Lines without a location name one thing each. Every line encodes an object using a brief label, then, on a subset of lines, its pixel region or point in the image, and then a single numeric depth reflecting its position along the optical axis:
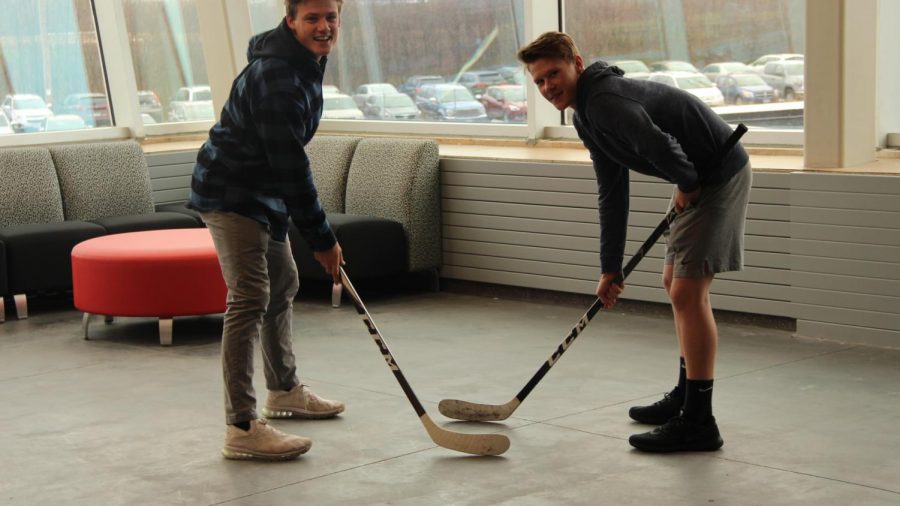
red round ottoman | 6.05
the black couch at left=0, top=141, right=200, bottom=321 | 6.93
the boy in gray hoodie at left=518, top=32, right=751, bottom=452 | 3.65
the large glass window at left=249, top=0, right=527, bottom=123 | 7.71
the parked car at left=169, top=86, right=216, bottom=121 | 9.46
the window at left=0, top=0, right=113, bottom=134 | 8.74
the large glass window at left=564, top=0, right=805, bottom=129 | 6.33
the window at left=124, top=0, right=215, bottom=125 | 9.27
